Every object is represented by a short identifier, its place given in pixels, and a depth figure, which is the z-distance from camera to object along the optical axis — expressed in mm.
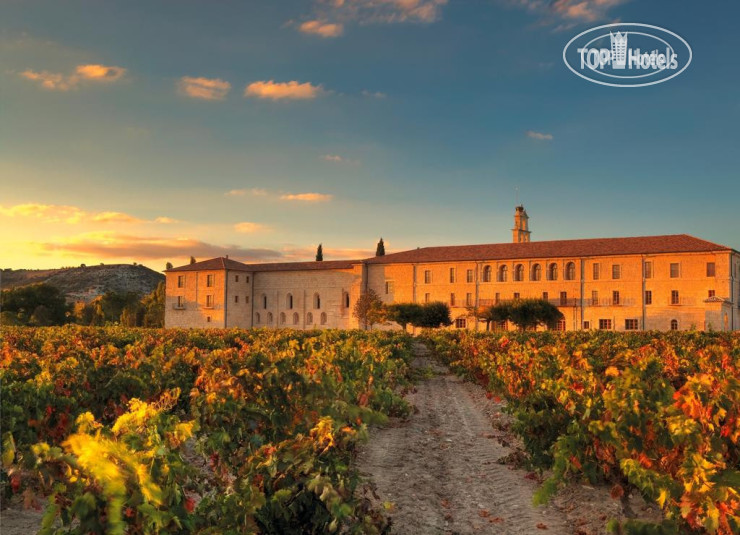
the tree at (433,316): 58438
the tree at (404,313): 58750
